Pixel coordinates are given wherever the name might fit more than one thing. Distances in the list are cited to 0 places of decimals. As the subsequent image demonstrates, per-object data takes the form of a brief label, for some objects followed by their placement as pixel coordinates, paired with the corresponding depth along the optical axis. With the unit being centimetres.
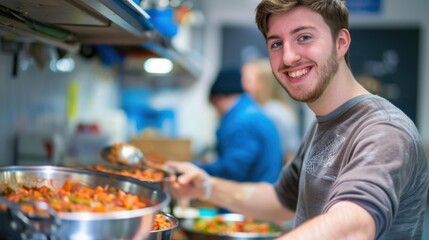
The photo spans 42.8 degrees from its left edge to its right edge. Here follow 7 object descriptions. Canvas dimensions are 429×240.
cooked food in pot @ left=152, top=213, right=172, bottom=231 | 170
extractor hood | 171
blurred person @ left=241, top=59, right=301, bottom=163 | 545
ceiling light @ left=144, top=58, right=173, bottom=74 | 491
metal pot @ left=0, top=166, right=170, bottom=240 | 112
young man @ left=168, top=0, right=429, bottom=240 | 143
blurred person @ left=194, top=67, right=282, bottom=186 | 387
